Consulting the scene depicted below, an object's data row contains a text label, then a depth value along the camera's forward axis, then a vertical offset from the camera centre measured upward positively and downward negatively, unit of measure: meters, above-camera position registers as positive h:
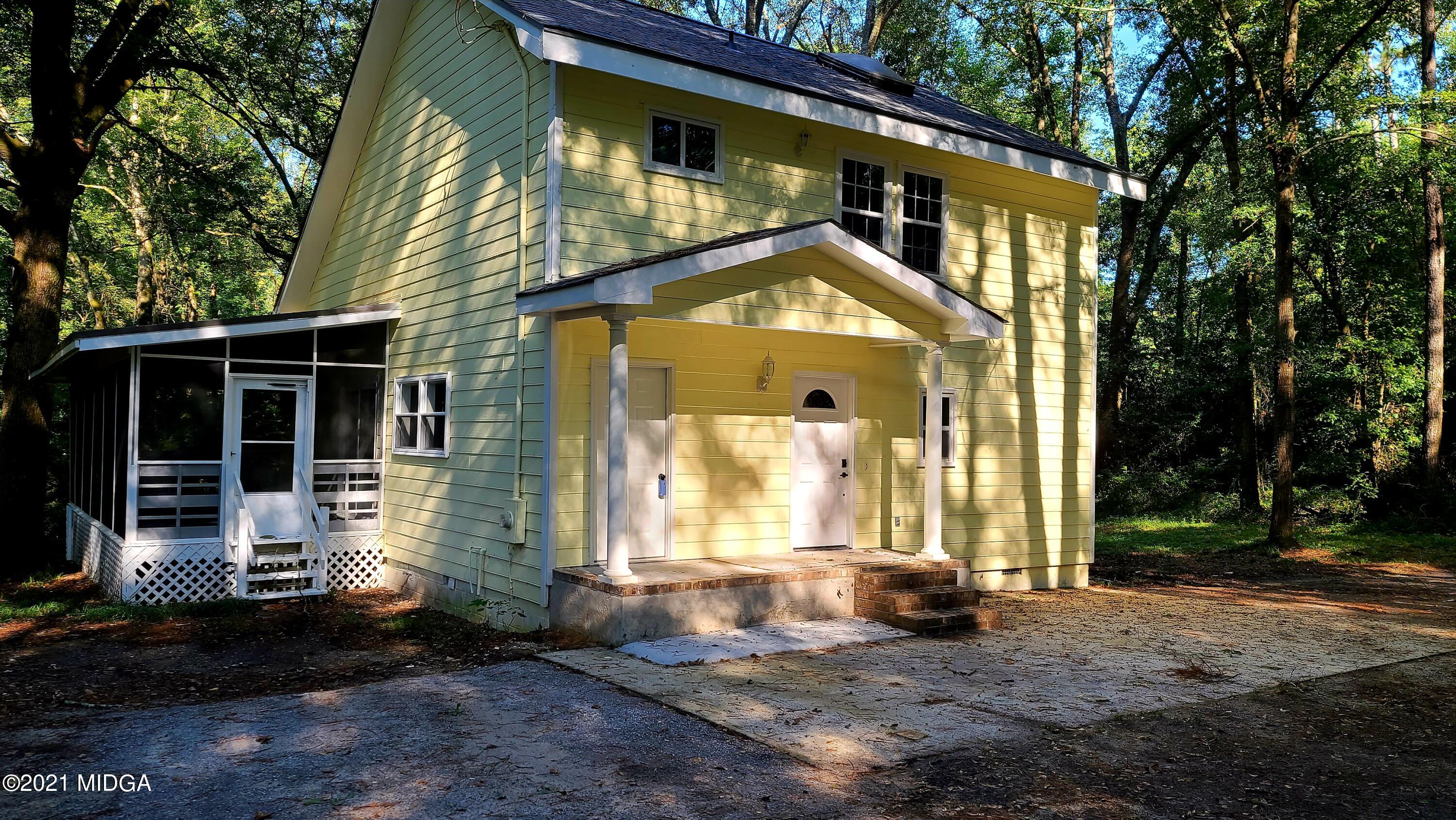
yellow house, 8.98 +1.20
